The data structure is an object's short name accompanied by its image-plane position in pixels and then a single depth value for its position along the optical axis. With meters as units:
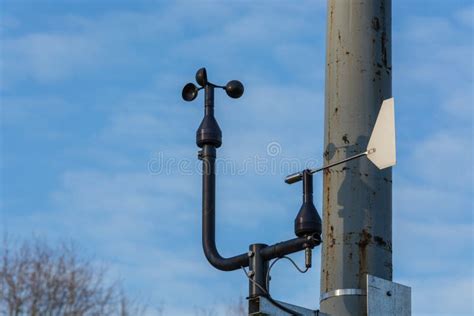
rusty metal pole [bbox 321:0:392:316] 13.91
